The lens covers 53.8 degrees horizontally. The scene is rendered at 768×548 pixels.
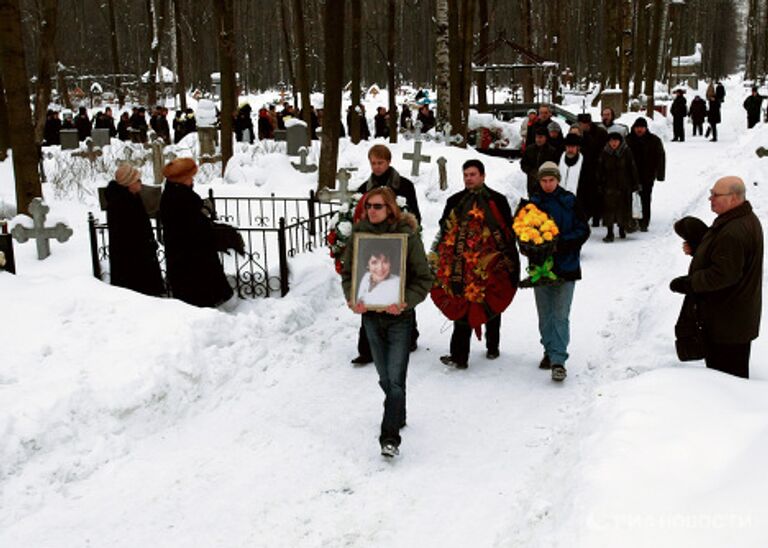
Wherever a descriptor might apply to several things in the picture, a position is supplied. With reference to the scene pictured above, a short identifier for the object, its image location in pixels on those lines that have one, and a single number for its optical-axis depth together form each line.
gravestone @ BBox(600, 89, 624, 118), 28.25
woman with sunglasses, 5.61
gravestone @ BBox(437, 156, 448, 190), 15.65
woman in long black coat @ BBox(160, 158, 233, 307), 7.87
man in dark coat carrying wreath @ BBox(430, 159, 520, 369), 7.20
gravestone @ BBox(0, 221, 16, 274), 8.21
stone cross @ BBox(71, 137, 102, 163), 21.33
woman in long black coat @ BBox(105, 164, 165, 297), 8.26
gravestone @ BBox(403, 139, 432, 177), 16.53
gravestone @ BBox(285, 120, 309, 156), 19.27
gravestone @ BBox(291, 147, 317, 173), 16.88
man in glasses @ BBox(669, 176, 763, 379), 5.43
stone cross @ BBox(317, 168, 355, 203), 12.48
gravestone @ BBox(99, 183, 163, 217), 9.55
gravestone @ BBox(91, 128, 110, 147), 24.88
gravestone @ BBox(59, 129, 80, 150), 25.55
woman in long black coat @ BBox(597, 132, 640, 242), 12.84
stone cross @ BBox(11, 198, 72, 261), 9.76
